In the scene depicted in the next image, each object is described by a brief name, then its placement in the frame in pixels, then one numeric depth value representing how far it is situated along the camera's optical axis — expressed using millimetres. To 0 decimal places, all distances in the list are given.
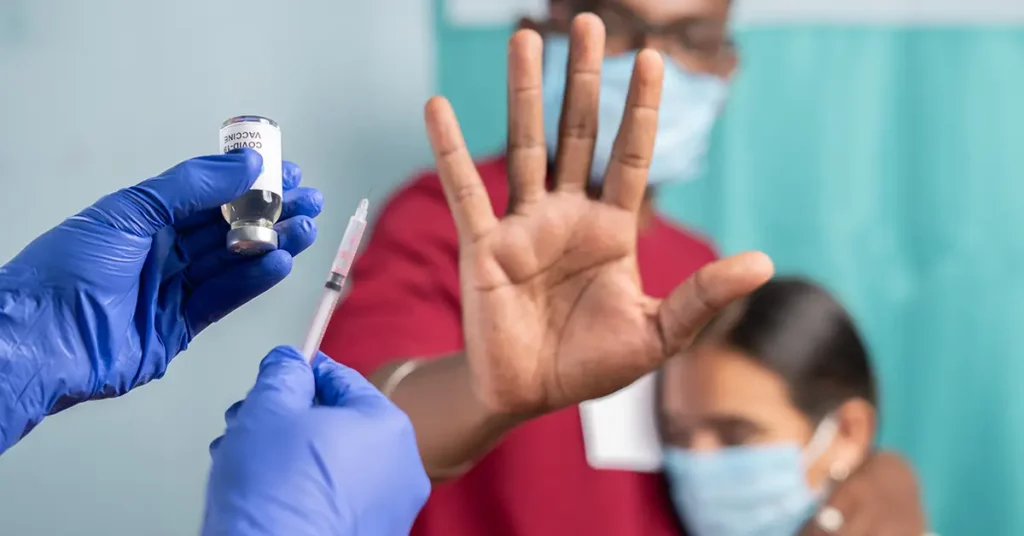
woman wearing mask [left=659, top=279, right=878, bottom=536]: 1186
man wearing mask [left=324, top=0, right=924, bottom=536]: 936
